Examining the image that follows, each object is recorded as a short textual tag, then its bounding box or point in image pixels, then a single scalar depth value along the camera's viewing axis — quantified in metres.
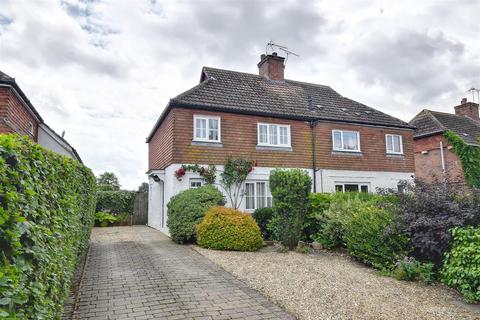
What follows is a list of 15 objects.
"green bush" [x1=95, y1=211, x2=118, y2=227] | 18.91
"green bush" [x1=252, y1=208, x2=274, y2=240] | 13.17
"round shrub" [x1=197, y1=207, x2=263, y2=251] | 10.06
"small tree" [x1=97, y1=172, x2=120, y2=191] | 35.59
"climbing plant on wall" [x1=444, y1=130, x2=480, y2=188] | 20.39
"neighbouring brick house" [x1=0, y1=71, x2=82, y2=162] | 12.00
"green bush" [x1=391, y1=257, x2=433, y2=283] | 7.02
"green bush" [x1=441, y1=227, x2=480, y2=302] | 5.88
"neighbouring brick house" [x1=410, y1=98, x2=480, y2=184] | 21.86
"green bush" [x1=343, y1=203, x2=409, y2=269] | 7.73
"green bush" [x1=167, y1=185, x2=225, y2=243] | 11.28
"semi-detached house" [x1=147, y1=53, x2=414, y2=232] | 14.36
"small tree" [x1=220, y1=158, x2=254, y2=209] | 14.41
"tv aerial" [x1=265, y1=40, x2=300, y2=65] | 19.53
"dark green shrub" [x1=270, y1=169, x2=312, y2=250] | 10.21
